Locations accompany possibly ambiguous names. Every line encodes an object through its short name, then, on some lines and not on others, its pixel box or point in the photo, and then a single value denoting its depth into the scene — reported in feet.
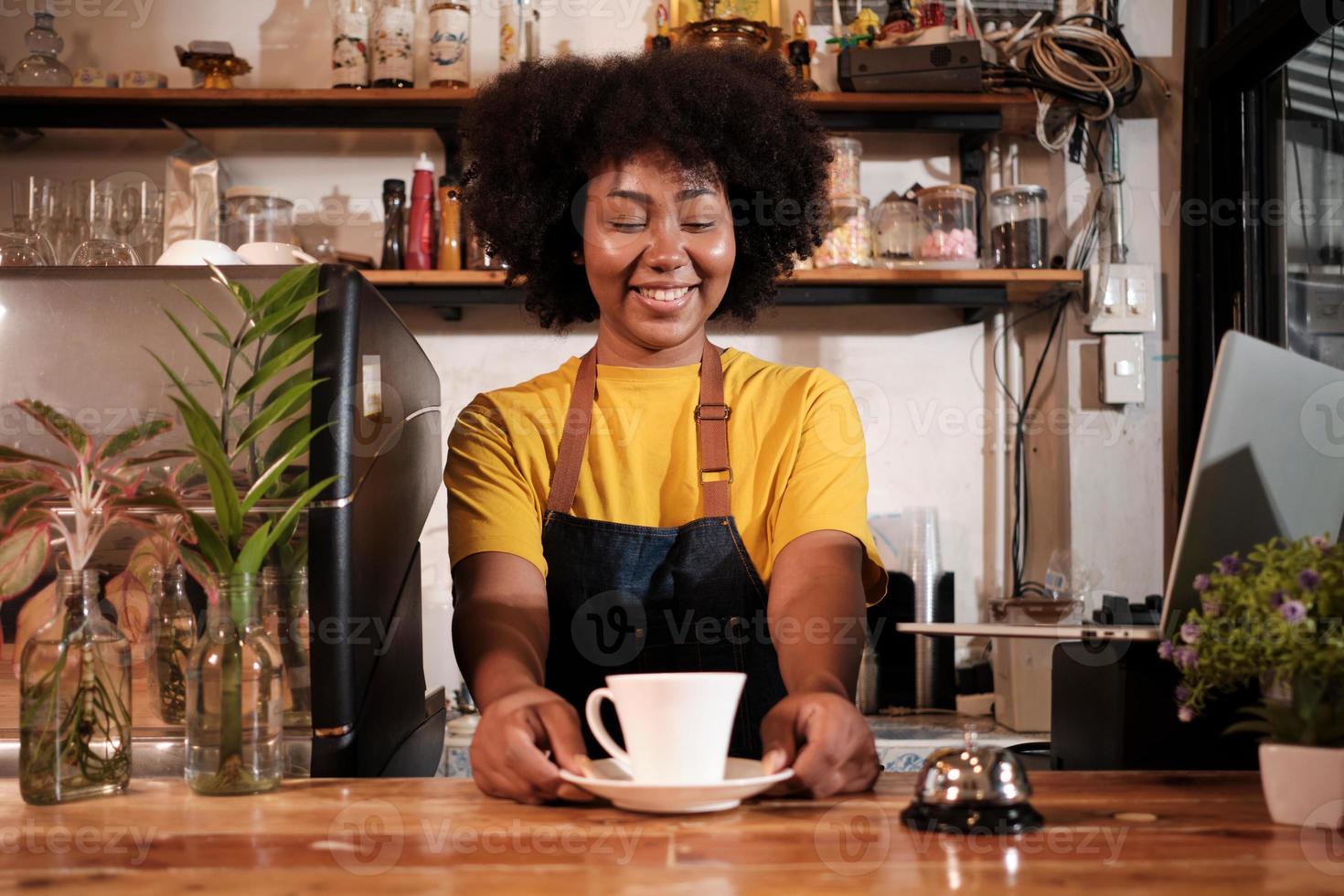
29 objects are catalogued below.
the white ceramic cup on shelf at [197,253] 4.06
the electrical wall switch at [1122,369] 8.88
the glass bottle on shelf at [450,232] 8.61
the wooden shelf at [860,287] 8.43
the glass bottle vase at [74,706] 2.87
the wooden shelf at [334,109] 8.57
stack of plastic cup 8.66
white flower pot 2.52
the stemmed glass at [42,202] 7.68
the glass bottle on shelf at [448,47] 8.78
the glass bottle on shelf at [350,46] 8.81
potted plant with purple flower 2.54
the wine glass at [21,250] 4.92
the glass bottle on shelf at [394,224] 8.63
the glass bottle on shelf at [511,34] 9.00
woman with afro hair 4.27
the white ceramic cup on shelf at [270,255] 4.32
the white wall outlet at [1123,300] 8.79
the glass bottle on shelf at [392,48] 8.80
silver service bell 2.44
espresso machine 3.65
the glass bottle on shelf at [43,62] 8.80
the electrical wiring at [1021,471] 9.11
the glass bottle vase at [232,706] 2.91
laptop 3.07
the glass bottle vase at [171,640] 3.67
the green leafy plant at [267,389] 3.51
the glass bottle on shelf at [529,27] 9.05
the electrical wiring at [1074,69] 8.64
